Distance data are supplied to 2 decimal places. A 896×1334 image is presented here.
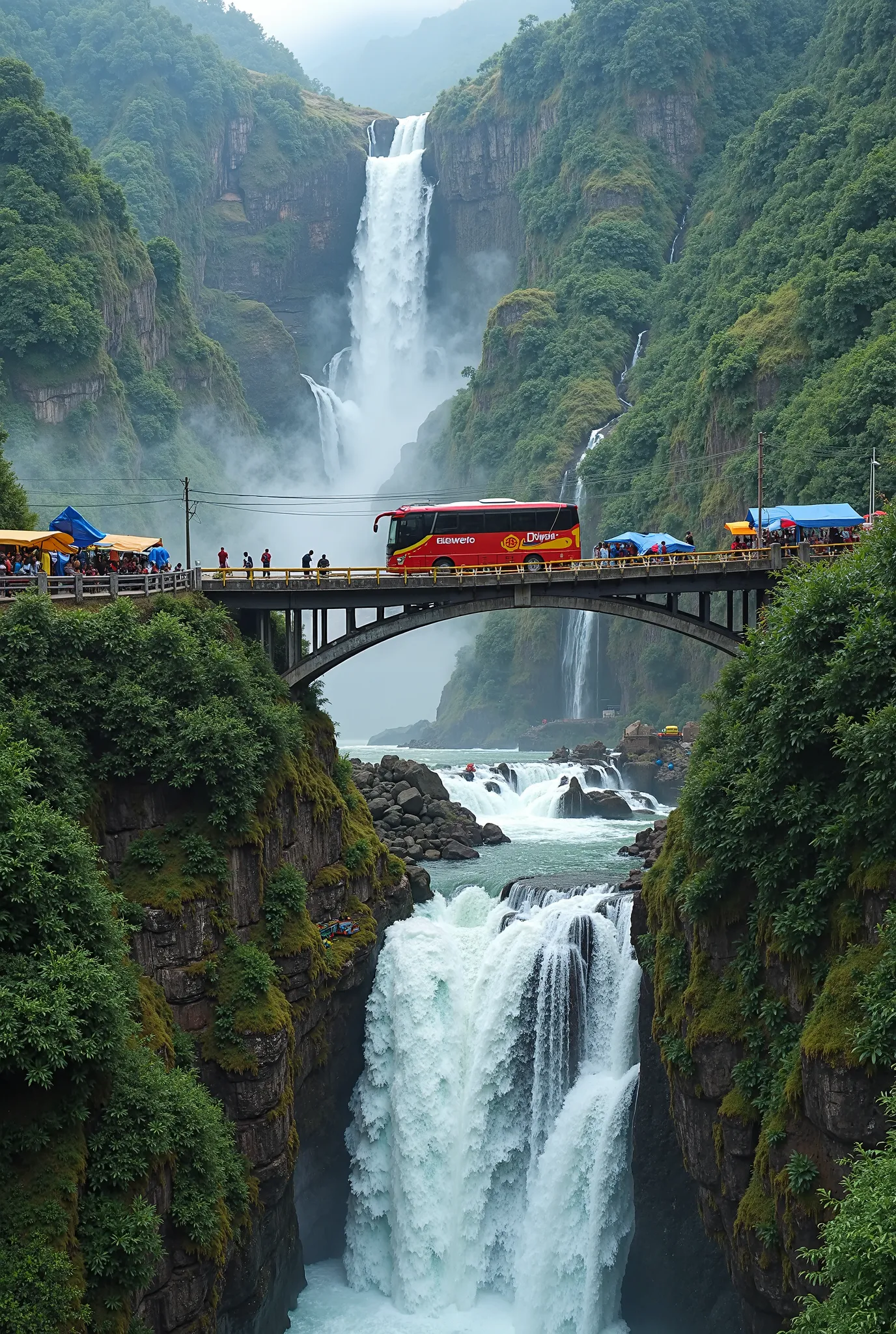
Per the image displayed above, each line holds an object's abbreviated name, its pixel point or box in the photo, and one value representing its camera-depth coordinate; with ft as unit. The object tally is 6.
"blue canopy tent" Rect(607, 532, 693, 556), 176.76
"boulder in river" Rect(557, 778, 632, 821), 238.89
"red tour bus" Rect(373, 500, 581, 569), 178.60
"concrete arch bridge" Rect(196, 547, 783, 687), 155.74
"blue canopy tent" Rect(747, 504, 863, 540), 170.09
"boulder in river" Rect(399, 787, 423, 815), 214.69
